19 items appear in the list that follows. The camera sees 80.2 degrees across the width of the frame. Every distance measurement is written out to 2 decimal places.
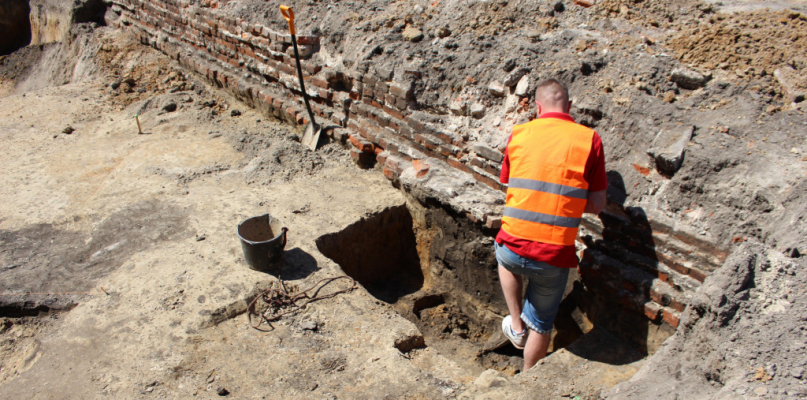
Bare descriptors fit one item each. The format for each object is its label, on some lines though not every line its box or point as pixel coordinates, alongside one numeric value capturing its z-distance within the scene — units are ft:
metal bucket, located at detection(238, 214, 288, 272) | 10.19
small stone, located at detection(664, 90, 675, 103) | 9.86
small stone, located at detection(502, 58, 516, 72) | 11.79
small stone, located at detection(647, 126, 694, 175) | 8.99
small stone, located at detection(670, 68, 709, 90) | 9.77
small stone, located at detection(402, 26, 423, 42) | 14.14
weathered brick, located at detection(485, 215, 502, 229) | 10.80
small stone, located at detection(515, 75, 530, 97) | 11.27
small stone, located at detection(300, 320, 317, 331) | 9.33
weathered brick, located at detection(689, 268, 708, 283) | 8.39
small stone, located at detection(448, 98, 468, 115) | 12.45
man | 8.11
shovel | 15.49
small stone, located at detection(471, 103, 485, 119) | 12.08
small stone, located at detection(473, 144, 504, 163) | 11.47
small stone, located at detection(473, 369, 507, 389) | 8.40
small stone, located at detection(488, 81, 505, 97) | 11.77
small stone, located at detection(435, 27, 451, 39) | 13.82
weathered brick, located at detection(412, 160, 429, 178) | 12.76
